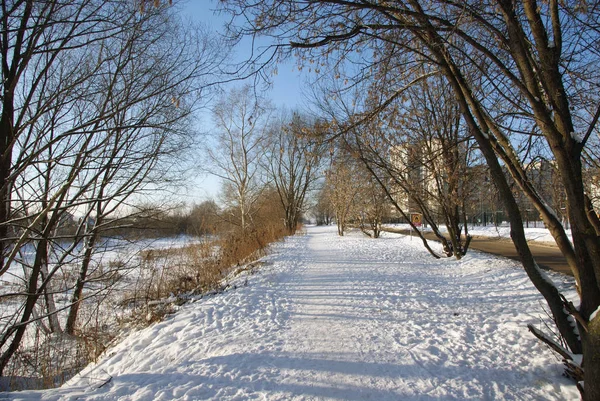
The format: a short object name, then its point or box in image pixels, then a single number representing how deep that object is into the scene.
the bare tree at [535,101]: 2.65
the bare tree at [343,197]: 23.86
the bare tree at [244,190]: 22.19
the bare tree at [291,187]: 26.33
